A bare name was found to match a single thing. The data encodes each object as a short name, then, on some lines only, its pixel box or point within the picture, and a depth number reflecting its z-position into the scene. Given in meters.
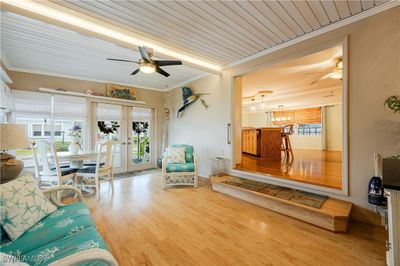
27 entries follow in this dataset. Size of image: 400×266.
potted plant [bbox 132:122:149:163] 5.69
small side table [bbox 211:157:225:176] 4.03
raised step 2.05
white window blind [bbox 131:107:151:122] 5.59
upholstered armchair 3.74
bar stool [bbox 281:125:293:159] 5.26
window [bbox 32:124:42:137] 3.97
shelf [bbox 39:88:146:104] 4.03
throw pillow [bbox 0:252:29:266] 0.72
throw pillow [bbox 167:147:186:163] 4.16
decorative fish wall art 4.74
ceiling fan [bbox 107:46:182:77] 2.60
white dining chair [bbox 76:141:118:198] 3.29
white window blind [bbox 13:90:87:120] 3.80
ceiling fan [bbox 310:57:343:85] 3.37
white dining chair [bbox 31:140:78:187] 2.87
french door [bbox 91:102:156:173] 4.93
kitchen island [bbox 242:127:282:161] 5.08
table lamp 1.77
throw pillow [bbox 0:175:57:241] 1.28
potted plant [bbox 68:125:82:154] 3.46
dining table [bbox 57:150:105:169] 3.08
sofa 0.86
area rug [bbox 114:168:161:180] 4.84
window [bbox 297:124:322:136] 8.45
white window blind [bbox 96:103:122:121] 4.87
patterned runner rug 2.39
